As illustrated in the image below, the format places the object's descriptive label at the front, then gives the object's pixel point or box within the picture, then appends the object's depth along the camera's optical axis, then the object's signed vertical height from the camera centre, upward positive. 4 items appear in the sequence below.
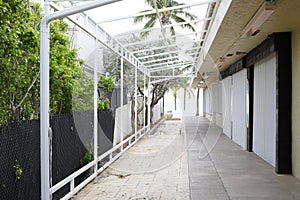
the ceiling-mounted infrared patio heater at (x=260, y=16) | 3.53 +0.95
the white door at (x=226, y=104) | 11.02 -0.15
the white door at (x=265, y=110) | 5.90 -0.19
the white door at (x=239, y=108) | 8.43 -0.23
